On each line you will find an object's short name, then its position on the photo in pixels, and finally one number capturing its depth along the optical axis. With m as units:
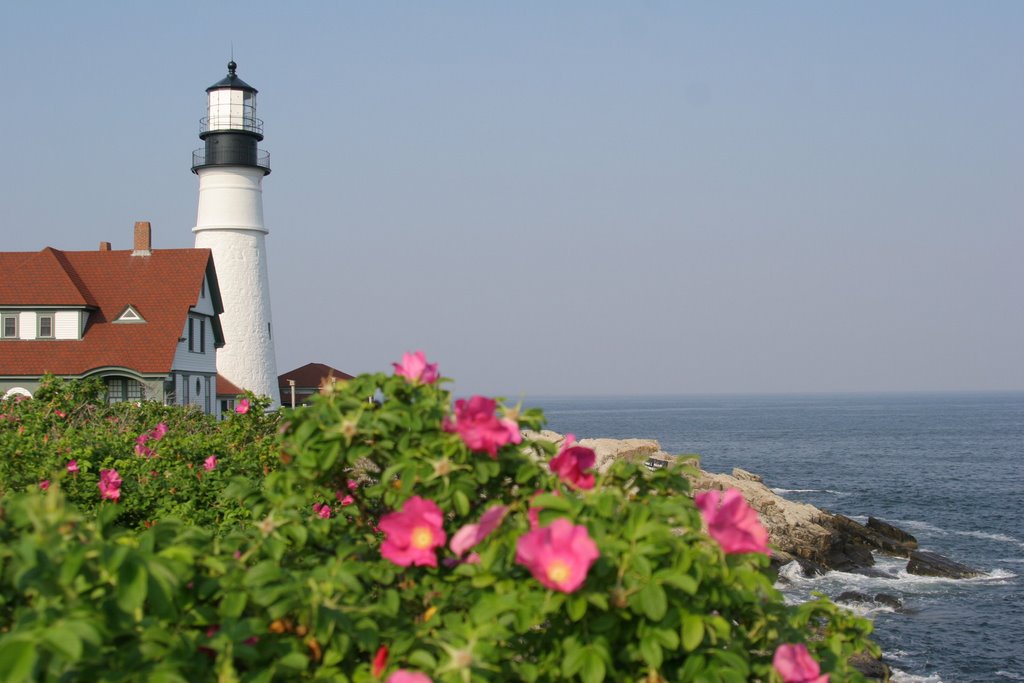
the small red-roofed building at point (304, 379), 39.88
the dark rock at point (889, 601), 23.51
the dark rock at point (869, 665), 17.61
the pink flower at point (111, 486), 7.80
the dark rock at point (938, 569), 27.34
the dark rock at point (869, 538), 30.89
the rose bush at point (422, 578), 2.77
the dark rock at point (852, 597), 23.83
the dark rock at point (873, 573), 27.31
